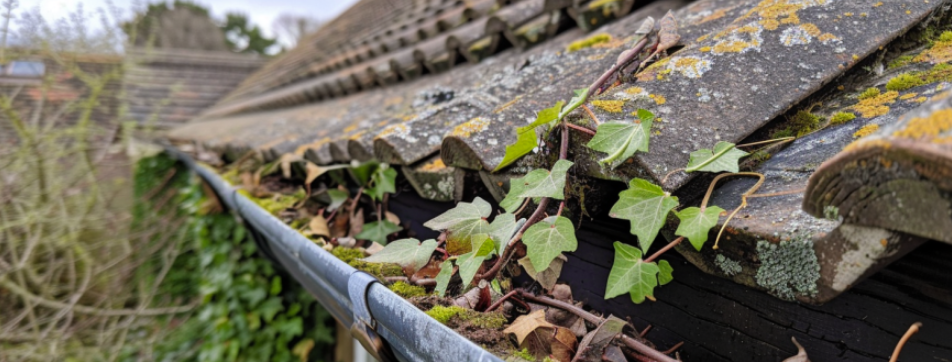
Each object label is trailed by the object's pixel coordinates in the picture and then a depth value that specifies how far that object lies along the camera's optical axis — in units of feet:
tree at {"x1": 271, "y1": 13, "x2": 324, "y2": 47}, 95.30
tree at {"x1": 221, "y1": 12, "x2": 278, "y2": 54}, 98.37
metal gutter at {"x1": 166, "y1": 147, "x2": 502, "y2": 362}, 2.55
